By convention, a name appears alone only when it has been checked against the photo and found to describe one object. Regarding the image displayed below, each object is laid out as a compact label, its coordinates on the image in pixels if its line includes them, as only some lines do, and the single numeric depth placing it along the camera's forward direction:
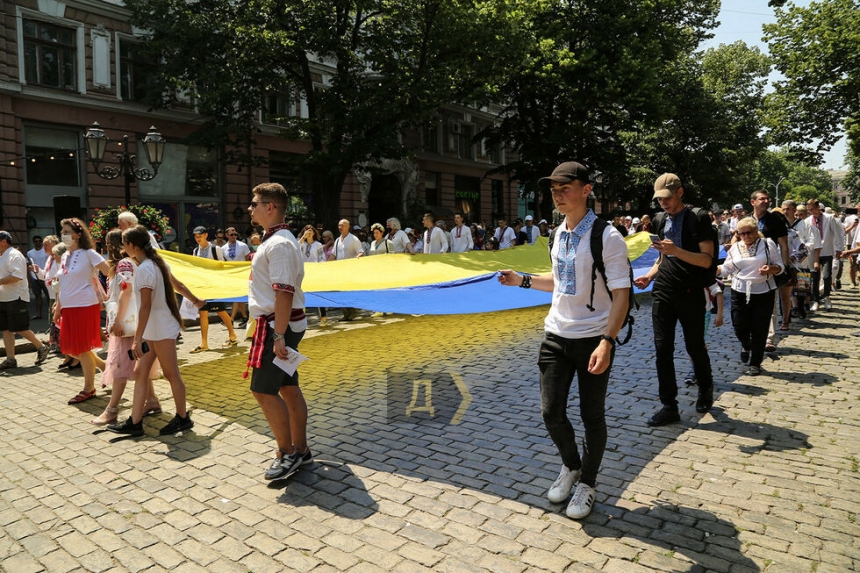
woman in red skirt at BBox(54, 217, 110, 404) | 7.34
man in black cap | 3.84
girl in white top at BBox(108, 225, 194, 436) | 5.77
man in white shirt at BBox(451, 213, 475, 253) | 14.68
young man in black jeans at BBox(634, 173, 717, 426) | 5.74
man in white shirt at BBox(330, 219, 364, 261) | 12.82
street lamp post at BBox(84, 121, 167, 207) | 12.80
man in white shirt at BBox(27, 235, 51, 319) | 15.45
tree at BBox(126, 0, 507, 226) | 19.08
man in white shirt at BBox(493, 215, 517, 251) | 17.75
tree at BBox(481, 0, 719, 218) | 26.48
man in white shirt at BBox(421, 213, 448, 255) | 13.37
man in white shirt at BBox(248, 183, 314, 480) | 4.49
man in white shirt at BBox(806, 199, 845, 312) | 12.84
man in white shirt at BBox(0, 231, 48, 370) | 9.02
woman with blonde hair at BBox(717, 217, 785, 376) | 7.51
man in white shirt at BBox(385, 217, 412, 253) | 12.80
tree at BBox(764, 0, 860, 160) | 24.33
